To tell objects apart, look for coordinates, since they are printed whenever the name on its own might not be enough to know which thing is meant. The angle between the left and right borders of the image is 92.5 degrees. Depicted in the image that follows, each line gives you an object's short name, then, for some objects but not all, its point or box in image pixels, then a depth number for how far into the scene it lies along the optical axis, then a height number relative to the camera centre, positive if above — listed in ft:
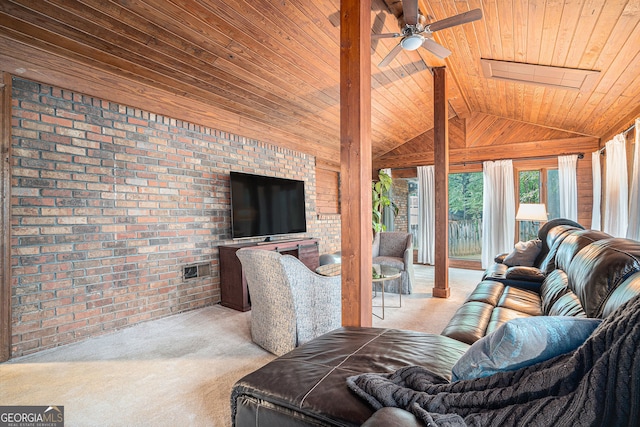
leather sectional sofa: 3.43 -2.21
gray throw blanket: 2.14 -1.49
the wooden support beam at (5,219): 7.80 -0.12
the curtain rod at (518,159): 17.35 +2.78
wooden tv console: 12.12 -2.63
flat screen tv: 13.39 +0.13
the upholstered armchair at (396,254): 14.32 -2.44
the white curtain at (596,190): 16.08 +0.60
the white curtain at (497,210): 19.10 -0.38
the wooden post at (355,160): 6.97 +1.08
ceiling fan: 8.00 +5.06
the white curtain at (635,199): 10.94 +0.08
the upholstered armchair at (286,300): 7.84 -2.52
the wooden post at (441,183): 13.82 +0.99
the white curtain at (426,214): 21.71 -0.65
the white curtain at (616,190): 12.75 +0.50
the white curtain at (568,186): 17.40 +0.94
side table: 10.58 -2.46
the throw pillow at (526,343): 2.70 -1.25
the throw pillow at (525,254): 11.52 -1.95
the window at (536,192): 18.45 +0.71
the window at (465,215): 20.72 -0.72
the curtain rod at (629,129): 11.82 +2.88
